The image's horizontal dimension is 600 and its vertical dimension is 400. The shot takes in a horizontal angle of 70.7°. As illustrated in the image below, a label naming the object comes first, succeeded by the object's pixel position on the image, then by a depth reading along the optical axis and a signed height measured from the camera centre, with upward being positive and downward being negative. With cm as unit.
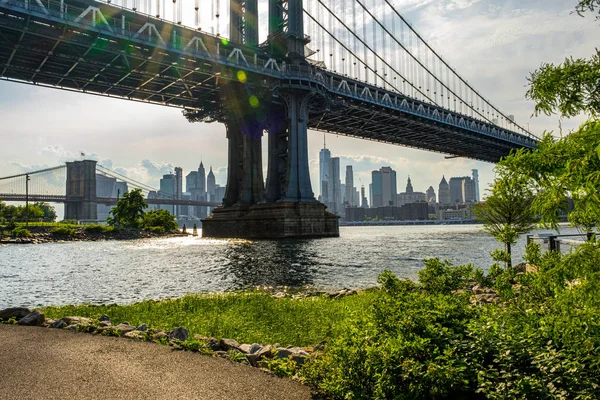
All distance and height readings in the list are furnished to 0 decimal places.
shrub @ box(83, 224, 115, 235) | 7094 -73
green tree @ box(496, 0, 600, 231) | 342 +52
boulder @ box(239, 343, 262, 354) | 729 -222
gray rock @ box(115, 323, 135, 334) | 871 -219
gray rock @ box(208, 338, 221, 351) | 759 -221
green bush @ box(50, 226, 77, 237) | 6512 -90
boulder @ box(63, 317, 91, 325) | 944 -217
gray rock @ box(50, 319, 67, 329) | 934 -220
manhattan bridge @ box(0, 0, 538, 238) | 4844 +2059
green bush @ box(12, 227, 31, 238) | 6160 -100
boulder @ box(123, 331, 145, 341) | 826 -220
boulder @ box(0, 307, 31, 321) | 1027 -214
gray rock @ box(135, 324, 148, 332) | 877 -218
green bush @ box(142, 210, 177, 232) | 9086 +59
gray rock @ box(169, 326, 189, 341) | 819 -217
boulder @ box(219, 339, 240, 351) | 762 -222
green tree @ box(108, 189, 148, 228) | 8588 +307
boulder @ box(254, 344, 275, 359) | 700 -219
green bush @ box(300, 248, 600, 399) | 370 -137
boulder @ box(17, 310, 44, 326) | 965 -215
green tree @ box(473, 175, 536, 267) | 2375 +12
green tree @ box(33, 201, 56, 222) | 15638 +657
